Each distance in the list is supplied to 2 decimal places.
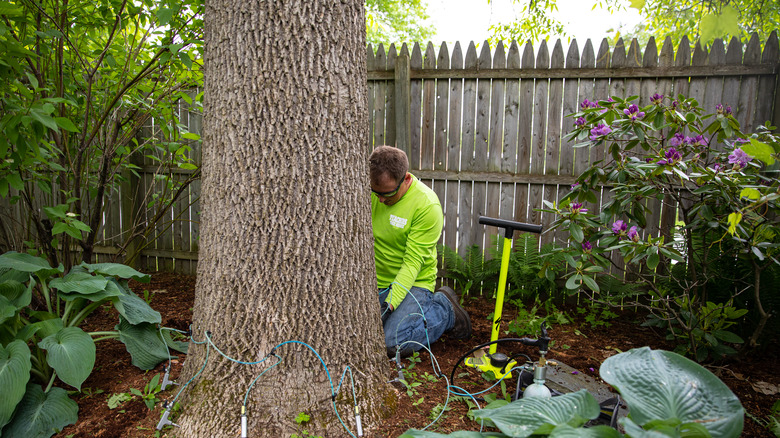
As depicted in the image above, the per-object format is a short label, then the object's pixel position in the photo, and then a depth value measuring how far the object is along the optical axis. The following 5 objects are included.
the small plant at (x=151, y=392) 1.97
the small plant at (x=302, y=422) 1.72
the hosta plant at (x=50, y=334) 1.84
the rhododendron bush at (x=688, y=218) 2.27
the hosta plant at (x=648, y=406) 0.89
